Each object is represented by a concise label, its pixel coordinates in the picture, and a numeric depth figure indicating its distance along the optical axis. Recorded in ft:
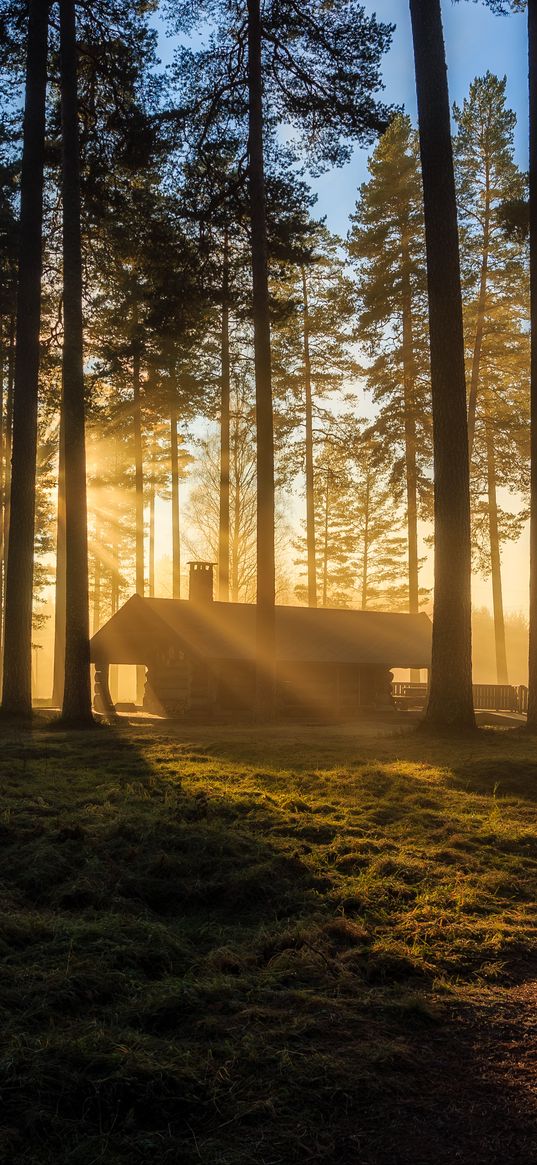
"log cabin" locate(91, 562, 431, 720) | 73.51
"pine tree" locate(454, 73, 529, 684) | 97.55
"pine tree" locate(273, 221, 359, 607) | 108.27
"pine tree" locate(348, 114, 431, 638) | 100.78
